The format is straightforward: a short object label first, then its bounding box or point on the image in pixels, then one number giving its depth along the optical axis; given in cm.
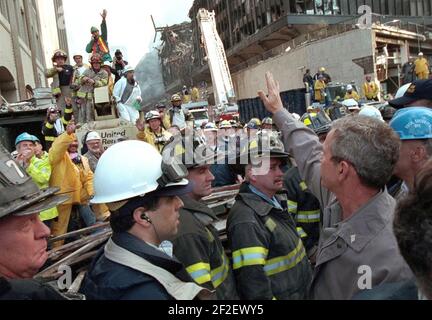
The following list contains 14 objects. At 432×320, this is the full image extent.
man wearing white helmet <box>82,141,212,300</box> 187
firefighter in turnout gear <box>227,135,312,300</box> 277
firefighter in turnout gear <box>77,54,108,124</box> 1134
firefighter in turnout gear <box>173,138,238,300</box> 254
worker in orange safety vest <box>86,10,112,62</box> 1318
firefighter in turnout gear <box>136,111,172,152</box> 849
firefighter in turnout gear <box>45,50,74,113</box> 1217
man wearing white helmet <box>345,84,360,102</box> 1864
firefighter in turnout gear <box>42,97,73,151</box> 918
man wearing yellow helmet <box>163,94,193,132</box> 1239
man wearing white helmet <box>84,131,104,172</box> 725
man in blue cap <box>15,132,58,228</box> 573
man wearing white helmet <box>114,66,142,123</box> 1100
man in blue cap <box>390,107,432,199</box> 262
